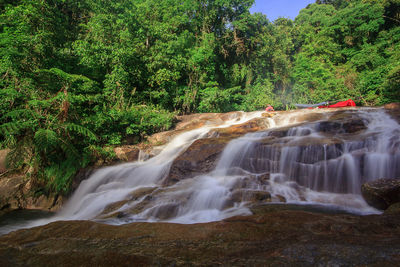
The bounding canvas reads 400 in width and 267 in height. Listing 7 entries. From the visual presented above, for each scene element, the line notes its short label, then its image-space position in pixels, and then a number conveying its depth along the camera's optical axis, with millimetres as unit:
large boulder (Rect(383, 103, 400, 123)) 9062
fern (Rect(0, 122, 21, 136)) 5664
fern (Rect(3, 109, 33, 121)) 6030
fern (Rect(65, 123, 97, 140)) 6770
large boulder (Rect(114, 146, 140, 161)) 8992
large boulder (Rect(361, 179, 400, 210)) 3873
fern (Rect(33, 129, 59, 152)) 5824
